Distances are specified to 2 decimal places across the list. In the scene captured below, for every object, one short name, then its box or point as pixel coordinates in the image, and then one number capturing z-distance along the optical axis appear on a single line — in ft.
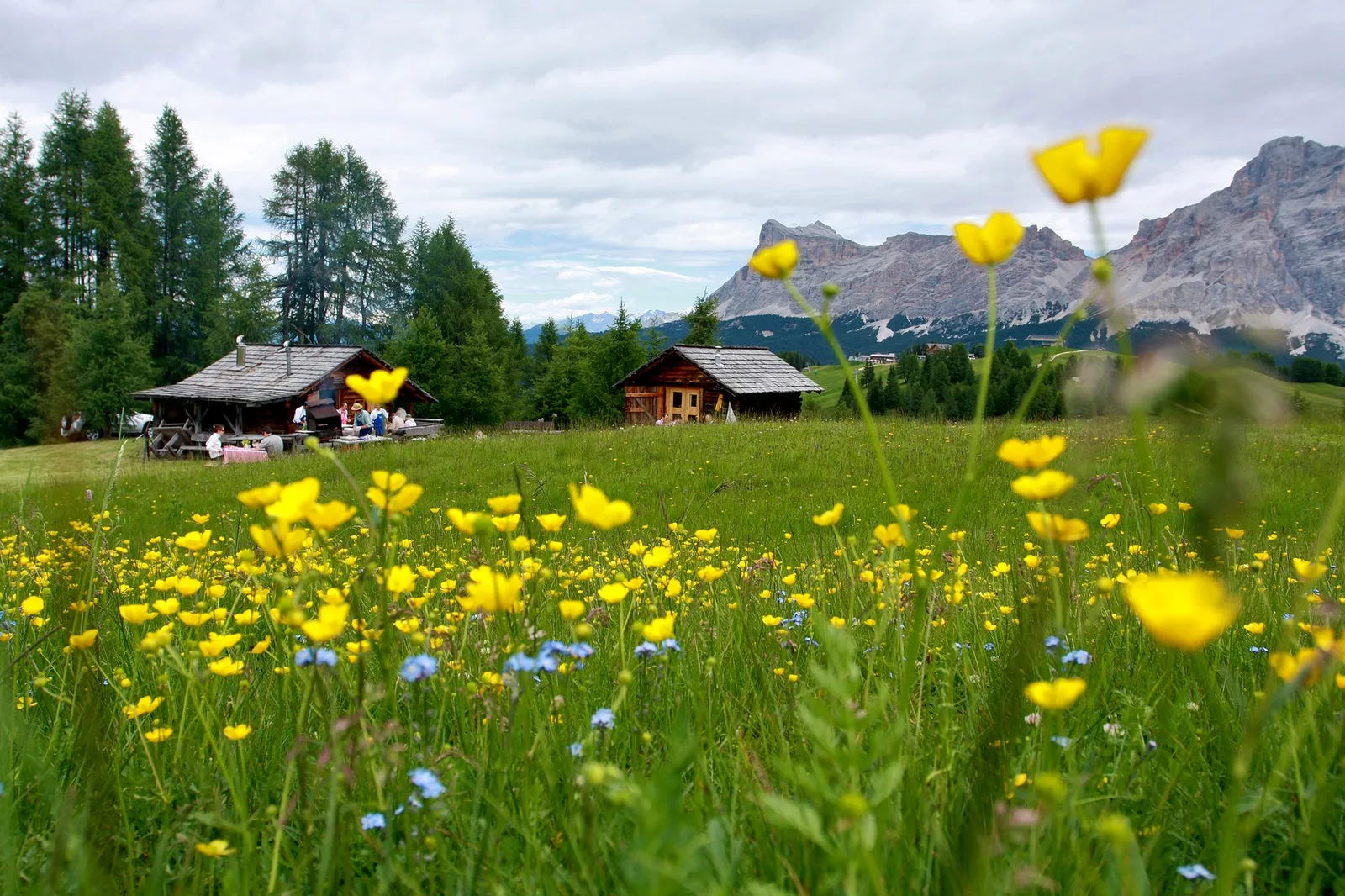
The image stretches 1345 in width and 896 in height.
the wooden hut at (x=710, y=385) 89.15
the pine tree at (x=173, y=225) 132.26
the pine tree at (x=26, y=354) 104.06
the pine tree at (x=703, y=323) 142.51
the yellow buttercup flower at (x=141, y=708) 4.36
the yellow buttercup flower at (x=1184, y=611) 1.58
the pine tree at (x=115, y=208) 125.08
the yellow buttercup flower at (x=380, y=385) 3.49
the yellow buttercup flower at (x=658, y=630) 3.82
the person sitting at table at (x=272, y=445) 72.23
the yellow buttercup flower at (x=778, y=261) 2.88
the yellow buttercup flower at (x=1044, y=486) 2.91
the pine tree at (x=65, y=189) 126.11
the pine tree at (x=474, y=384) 122.21
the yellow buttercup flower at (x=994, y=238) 2.84
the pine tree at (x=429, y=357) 119.75
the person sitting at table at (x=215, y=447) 71.36
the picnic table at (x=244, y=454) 64.07
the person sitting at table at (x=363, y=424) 82.58
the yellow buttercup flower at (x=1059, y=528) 2.92
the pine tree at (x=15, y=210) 126.11
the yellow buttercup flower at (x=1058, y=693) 2.34
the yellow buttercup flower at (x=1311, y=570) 3.26
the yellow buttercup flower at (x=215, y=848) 3.34
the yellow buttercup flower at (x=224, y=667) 4.17
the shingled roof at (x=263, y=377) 84.84
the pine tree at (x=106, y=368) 94.27
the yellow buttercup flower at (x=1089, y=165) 2.44
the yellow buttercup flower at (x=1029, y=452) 2.97
